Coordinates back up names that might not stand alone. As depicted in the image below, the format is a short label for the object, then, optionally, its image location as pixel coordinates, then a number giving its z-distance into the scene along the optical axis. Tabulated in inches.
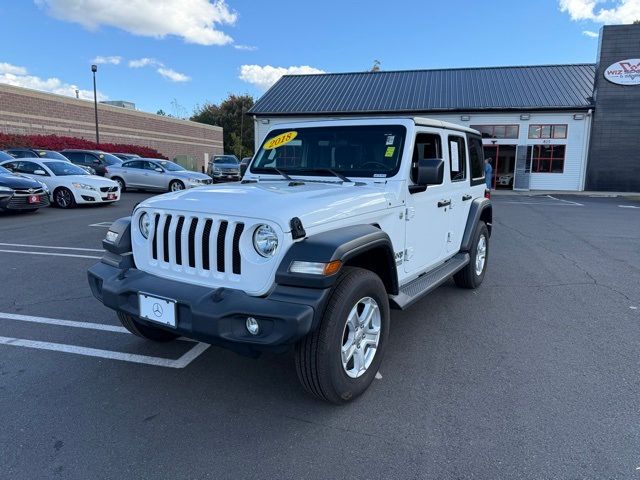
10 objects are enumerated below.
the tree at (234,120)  2481.5
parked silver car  732.0
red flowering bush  979.3
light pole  1077.1
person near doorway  684.1
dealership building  921.5
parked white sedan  539.5
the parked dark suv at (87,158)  824.3
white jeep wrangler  105.4
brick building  1106.1
